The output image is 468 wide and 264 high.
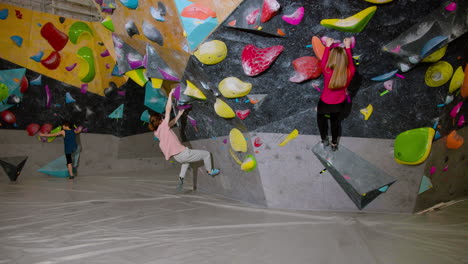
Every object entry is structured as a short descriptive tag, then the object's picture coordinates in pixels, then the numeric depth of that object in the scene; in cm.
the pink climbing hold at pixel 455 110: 311
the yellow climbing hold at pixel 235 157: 375
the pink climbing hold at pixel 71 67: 591
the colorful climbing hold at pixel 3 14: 523
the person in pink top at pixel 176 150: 408
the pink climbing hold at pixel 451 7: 252
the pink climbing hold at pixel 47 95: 576
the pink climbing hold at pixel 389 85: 299
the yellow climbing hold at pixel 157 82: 377
